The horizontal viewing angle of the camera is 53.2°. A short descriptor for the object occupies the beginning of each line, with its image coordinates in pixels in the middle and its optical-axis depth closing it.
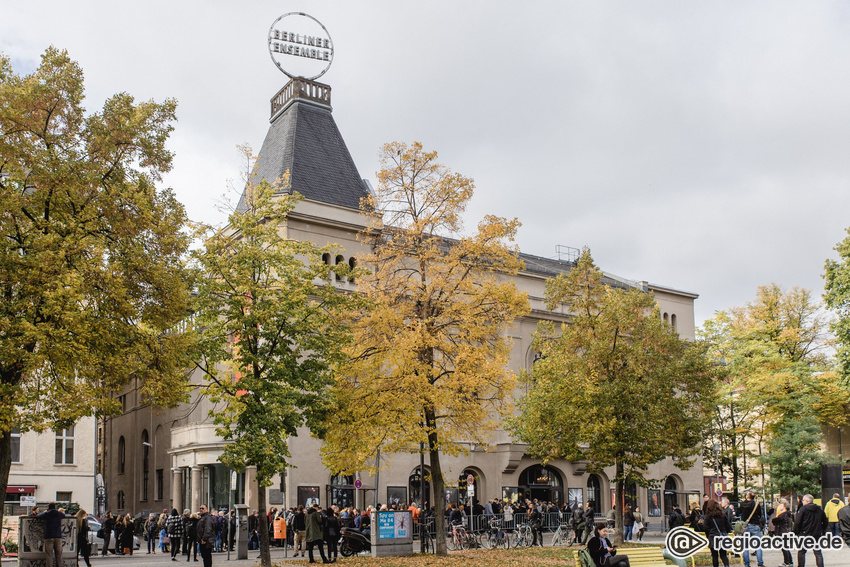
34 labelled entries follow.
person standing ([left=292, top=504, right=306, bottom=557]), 28.69
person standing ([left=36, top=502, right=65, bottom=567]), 19.61
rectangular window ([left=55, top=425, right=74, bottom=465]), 44.34
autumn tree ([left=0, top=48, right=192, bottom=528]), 17.33
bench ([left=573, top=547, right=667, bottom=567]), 16.92
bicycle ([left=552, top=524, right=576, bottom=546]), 33.19
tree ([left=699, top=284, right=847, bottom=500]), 47.41
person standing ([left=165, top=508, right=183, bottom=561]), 28.33
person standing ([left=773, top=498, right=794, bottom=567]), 20.98
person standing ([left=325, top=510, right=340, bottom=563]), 24.66
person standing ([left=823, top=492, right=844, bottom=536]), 22.94
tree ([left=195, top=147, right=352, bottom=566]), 22.17
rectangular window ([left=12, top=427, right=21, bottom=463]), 42.97
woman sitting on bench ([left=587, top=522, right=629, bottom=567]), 13.38
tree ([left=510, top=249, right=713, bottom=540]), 29.84
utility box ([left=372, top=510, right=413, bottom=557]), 25.67
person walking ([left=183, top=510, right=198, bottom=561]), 25.73
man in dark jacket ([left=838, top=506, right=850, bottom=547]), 19.49
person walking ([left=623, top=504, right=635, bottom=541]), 37.22
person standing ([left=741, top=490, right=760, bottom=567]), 21.66
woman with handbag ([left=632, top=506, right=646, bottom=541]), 34.81
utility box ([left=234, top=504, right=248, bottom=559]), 26.80
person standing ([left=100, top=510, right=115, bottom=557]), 32.00
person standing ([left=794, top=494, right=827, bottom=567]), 18.59
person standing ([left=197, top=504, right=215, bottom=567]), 21.97
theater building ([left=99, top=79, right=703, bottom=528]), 38.00
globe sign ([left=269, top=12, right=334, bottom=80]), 46.16
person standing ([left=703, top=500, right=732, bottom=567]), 19.66
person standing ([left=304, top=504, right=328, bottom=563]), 23.86
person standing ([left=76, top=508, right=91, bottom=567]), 24.83
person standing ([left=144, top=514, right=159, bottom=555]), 34.78
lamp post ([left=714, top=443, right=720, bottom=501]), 50.31
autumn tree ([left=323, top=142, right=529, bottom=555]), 24.36
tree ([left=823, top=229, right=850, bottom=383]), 40.97
